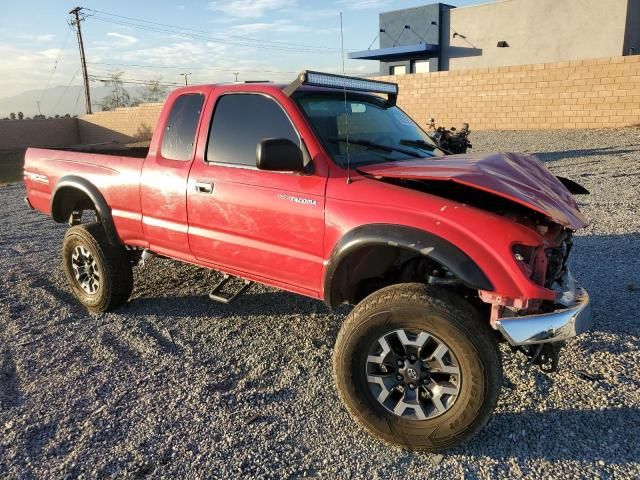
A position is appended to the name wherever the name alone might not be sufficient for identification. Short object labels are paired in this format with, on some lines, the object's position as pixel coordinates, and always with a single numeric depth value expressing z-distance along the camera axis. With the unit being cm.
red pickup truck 278
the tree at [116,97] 6229
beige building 2430
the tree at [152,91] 5717
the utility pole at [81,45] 4871
